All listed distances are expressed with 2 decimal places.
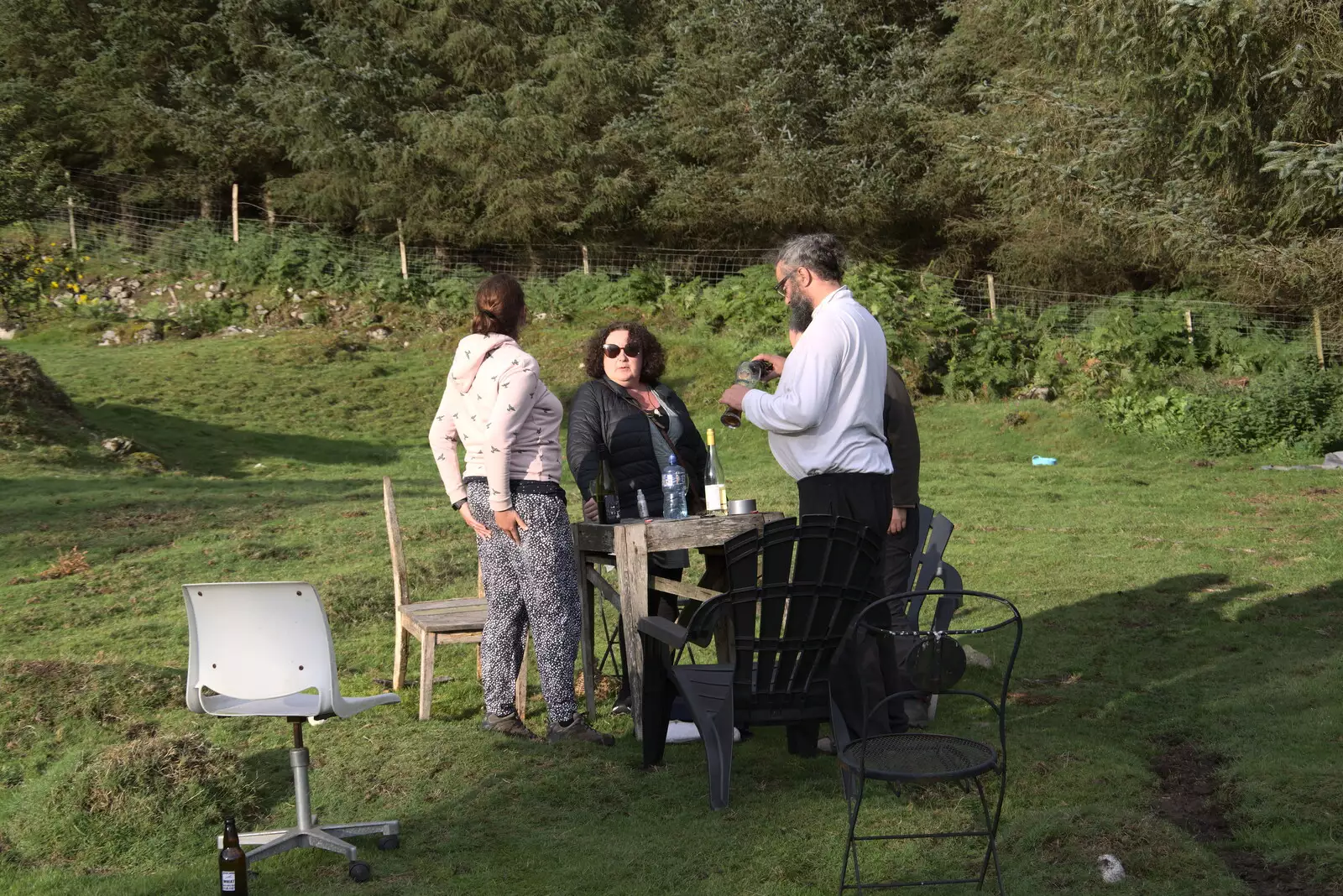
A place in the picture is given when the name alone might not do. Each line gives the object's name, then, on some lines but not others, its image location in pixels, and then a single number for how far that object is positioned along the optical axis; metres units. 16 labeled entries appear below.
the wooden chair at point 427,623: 5.93
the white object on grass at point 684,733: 5.58
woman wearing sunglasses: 6.05
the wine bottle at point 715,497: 5.70
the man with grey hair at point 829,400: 4.79
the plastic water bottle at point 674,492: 5.79
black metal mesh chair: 3.74
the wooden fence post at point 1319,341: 17.97
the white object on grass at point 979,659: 6.90
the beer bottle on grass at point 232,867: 3.84
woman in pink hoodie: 5.36
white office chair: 4.07
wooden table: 5.36
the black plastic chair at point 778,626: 4.67
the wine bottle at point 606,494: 5.97
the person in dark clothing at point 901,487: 5.75
